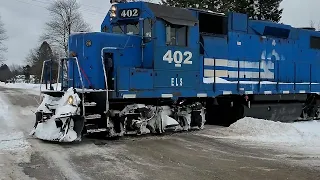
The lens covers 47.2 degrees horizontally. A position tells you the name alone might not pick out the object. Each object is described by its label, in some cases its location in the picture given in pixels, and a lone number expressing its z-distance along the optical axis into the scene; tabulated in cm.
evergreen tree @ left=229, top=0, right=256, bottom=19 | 3391
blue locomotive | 916
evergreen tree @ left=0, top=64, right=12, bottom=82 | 9178
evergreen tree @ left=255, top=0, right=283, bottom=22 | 3503
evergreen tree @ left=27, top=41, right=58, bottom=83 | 5358
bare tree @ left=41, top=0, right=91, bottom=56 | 5228
